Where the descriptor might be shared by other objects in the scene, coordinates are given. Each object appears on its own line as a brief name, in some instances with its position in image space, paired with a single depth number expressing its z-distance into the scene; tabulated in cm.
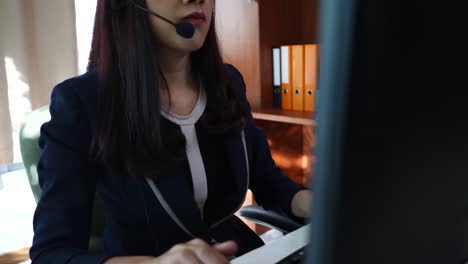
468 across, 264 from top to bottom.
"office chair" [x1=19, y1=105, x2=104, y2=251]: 88
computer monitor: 19
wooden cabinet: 168
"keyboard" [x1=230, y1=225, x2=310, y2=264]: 54
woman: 75
